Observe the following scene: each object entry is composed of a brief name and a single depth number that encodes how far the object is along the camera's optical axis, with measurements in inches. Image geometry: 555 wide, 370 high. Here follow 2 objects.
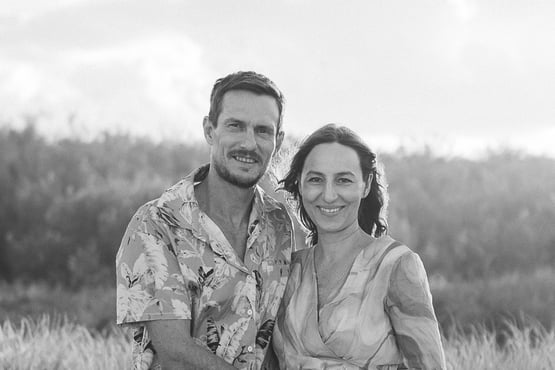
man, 123.6
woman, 112.0
